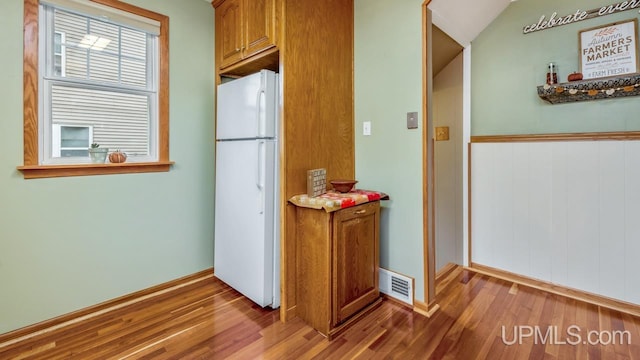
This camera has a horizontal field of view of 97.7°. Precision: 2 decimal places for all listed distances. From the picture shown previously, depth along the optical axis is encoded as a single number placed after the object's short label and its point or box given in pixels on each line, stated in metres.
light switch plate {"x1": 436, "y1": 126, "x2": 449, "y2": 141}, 2.85
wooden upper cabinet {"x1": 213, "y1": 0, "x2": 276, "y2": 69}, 2.00
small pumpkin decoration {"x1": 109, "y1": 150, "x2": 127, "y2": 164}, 2.10
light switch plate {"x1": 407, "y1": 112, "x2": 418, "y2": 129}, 2.02
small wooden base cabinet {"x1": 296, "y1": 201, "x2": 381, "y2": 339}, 1.78
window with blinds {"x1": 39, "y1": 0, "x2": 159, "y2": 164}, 1.90
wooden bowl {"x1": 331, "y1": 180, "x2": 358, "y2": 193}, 2.05
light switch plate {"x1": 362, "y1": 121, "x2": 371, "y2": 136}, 2.33
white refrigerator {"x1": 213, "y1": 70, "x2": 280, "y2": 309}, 2.00
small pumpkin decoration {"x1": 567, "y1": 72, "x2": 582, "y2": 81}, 2.20
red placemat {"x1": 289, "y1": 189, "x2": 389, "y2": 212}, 1.73
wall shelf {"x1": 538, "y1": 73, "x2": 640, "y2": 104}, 2.01
